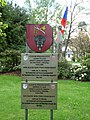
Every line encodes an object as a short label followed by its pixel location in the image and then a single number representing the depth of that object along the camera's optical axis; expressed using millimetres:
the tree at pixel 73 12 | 27594
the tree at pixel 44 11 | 29438
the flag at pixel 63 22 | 7829
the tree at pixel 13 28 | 22098
